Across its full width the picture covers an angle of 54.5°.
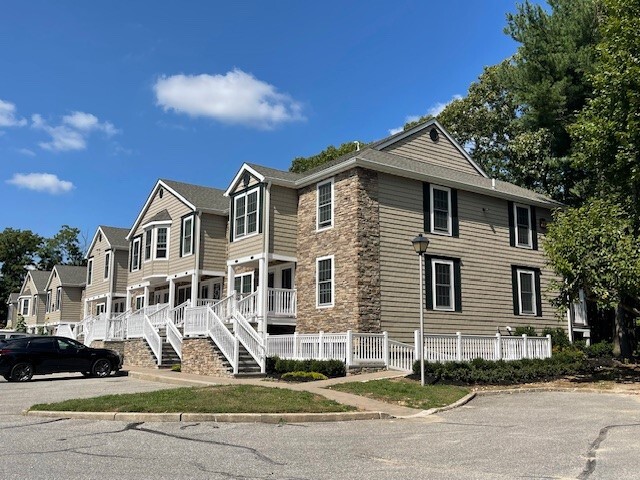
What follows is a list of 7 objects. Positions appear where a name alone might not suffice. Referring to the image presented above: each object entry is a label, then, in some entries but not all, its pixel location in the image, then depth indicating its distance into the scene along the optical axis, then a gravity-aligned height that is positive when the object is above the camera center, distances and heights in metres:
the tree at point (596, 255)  17.86 +2.18
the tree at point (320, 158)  48.03 +13.67
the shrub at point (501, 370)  17.84 -1.23
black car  21.11 -1.11
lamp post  17.03 +2.30
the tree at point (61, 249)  82.75 +10.35
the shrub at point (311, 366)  18.78 -1.19
